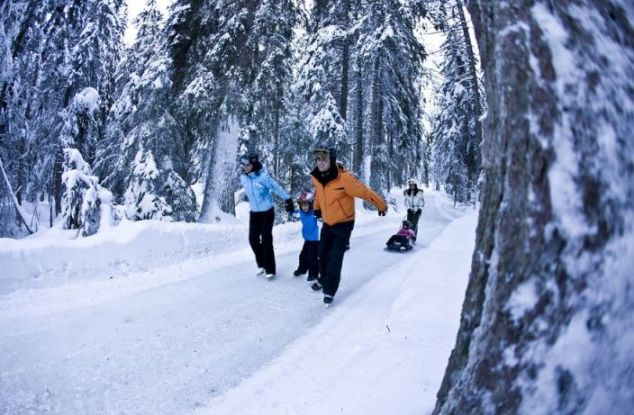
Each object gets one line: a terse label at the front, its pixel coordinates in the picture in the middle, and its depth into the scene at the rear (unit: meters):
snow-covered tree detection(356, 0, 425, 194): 18.33
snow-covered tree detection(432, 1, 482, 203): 28.02
